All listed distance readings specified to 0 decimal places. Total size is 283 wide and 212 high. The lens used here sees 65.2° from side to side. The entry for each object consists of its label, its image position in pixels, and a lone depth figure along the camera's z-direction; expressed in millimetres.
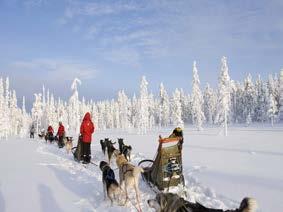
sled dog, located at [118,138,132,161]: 10173
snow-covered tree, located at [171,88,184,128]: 40595
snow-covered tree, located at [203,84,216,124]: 73684
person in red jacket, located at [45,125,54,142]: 21530
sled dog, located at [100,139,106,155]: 11276
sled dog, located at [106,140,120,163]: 9838
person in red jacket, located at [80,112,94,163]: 10439
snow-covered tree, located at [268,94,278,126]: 49894
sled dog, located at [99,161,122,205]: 5273
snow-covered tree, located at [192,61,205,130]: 41430
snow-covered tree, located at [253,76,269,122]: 56259
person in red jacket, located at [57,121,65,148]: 17098
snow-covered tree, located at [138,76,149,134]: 46135
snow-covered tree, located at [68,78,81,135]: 39257
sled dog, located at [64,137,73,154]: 14257
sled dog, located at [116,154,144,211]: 5393
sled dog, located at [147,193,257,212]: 3430
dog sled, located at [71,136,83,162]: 10525
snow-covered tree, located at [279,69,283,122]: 52812
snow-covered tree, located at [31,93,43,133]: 55089
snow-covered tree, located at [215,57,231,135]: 32529
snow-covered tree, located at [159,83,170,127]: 62240
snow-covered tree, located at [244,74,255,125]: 60360
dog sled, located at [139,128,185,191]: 5707
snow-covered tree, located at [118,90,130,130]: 72214
